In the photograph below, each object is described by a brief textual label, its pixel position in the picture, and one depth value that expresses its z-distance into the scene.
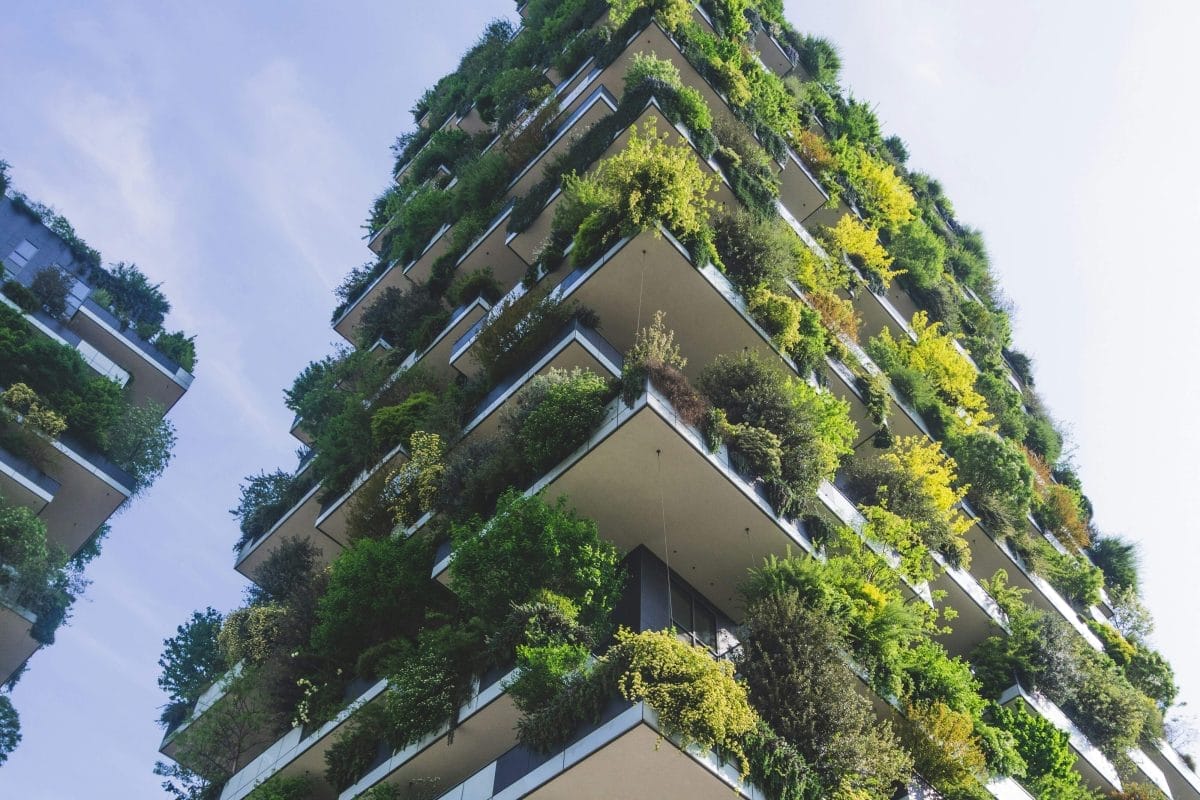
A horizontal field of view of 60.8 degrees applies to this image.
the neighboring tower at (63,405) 26.83
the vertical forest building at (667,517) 13.85
